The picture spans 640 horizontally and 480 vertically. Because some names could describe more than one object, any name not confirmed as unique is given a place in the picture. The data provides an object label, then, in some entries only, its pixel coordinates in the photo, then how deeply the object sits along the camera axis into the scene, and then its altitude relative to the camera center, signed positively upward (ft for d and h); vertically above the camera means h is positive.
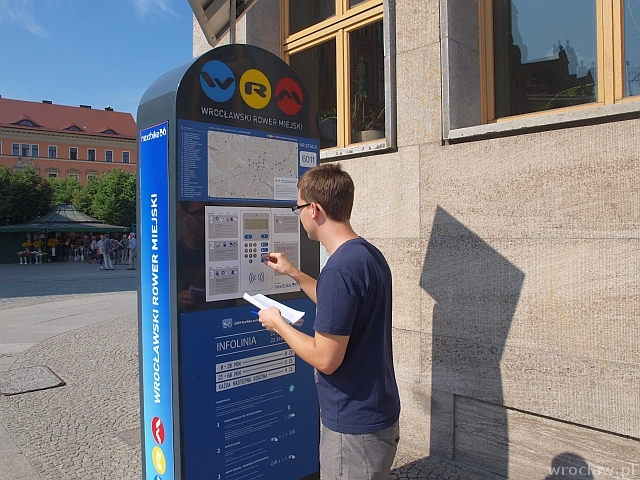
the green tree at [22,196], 128.98 +12.56
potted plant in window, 15.81 +3.95
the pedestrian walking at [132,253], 83.30 -1.91
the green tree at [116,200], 148.66 +12.46
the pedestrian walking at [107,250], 78.07 -1.19
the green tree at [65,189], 166.51 +18.20
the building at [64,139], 214.90 +46.11
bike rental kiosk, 8.23 -0.42
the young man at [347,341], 5.96 -1.26
